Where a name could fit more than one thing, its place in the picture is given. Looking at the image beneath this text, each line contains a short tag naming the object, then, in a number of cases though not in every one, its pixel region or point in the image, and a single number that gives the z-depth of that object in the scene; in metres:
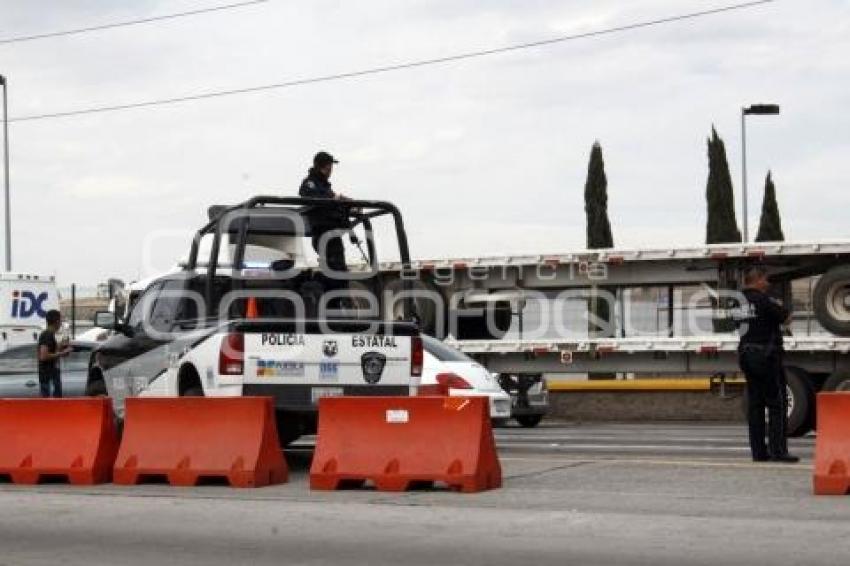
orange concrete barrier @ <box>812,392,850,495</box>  11.18
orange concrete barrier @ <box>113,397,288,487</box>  12.66
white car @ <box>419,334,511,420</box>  17.44
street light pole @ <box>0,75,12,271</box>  37.72
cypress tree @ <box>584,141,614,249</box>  46.62
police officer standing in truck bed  14.55
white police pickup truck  13.27
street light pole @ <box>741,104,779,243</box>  34.44
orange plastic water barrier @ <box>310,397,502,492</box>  11.94
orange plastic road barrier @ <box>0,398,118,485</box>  13.45
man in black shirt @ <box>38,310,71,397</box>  19.34
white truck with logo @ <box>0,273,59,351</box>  29.08
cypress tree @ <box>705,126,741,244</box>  45.97
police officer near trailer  13.14
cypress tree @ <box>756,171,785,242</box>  49.56
